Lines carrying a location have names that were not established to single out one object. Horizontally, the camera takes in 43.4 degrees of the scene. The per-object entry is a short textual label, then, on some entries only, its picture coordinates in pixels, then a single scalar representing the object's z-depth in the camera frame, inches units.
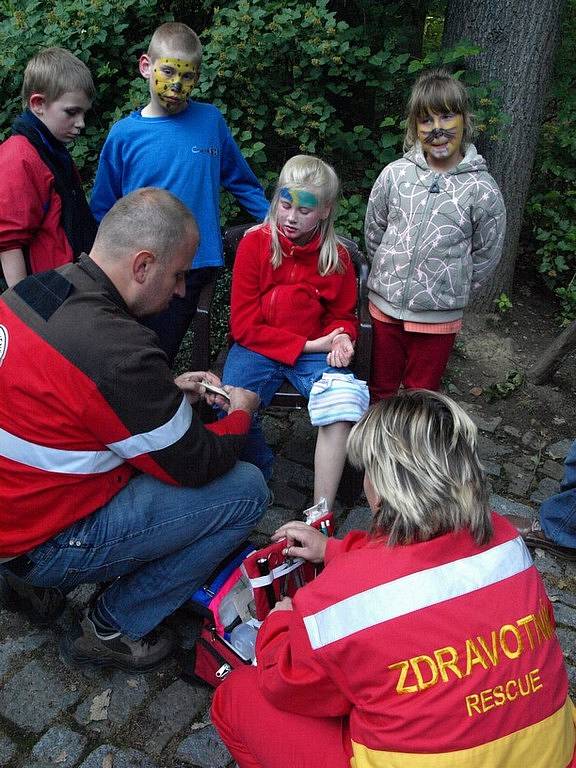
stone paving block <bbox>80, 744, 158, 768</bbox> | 92.4
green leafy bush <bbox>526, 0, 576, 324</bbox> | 209.6
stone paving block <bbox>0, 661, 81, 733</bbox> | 97.8
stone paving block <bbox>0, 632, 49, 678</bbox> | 106.1
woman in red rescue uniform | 59.7
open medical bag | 93.5
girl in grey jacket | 135.5
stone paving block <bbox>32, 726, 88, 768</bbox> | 92.8
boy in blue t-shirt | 134.6
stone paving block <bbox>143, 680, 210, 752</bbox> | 96.3
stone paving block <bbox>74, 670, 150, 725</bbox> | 98.3
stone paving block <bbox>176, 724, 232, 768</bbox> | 93.5
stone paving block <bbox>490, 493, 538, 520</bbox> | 143.3
